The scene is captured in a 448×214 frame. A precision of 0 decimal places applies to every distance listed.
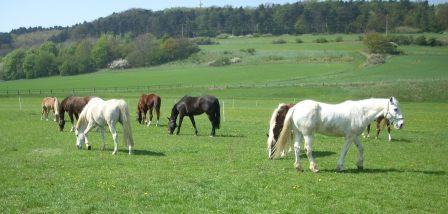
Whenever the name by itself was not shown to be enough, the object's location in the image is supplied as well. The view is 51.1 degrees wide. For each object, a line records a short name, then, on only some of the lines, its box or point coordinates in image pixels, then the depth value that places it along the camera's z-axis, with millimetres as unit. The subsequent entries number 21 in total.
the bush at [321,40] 123231
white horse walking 13680
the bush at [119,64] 118875
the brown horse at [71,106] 23125
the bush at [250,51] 112512
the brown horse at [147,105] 28234
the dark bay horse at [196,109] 23094
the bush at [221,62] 105688
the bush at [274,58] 103912
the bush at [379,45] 97931
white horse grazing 17172
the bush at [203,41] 146125
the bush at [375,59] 87519
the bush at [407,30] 134575
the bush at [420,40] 107188
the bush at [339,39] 123500
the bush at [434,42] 105125
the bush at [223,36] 164500
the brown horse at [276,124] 16797
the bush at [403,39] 108438
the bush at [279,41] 130875
